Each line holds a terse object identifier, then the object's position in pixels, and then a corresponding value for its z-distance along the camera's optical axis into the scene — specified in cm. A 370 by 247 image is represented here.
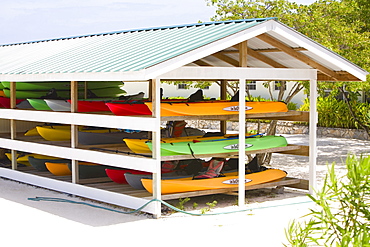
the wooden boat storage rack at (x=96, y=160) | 1030
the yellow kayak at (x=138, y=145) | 1096
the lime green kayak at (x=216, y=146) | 1025
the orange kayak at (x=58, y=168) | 1279
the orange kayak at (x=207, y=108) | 1047
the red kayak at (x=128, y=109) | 1118
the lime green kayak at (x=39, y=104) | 1321
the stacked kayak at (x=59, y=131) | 1365
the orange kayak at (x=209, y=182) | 1027
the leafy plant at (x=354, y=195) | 535
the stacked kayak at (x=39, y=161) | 1332
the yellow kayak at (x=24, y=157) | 1355
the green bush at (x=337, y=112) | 2308
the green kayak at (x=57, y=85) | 1490
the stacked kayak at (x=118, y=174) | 1146
